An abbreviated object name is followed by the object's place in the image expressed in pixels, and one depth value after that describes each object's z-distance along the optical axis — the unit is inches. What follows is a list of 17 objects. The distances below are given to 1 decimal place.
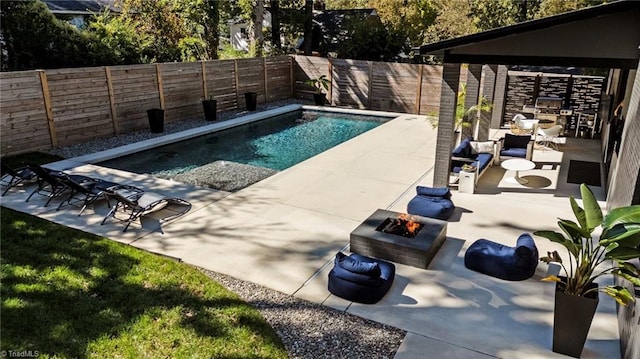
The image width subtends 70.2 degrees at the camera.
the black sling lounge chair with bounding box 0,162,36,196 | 344.2
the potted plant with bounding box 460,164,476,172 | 367.9
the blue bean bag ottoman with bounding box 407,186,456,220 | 305.7
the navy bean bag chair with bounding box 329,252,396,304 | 211.5
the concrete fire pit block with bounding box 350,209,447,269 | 243.6
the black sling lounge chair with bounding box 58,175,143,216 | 310.2
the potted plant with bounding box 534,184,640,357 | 150.6
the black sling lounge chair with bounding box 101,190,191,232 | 294.7
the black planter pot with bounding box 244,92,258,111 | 719.1
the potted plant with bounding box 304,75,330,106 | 800.9
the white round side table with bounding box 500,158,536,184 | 374.9
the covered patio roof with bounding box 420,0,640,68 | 281.1
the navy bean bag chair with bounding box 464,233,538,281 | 231.1
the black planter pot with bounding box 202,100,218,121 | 637.3
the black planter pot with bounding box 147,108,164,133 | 554.3
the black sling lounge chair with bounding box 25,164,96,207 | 320.8
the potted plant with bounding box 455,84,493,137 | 473.4
